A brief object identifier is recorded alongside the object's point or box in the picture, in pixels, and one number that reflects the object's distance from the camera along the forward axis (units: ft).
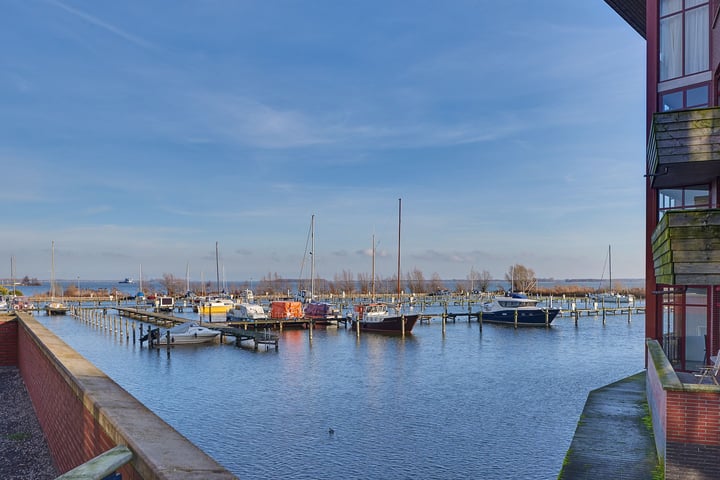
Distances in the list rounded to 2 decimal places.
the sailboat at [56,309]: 278.46
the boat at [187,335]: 154.40
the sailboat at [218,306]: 268.52
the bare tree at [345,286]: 598.75
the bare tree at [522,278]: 532.32
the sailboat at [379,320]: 190.70
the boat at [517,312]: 220.84
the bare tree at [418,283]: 601.13
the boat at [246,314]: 204.33
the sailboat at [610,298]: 343.67
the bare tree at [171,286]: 605.31
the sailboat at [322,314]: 210.79
